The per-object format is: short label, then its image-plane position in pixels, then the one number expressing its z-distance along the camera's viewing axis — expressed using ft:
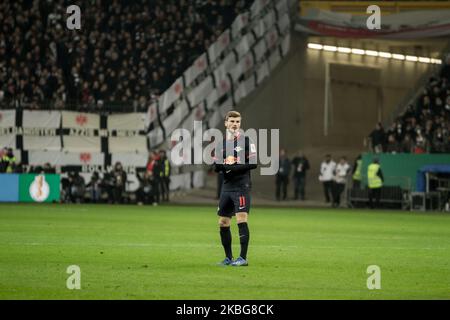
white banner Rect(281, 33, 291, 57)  153.48
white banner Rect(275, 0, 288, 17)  153.48
